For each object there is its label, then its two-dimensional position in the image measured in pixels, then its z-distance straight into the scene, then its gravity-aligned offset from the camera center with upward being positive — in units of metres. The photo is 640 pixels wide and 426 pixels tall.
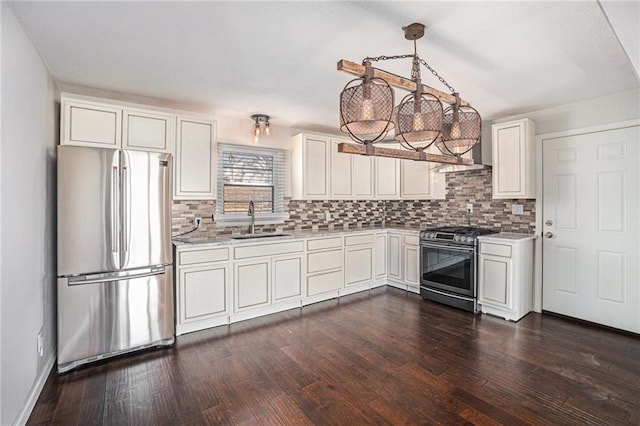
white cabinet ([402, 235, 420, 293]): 4.54 -0.72
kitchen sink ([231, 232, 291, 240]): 3.80 -0.30
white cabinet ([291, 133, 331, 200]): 4.28 +0.60
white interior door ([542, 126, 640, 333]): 3.22 -0.16
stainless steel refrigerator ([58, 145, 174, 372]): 2.54 -0.33
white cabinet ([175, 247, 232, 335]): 3.18 -0.78
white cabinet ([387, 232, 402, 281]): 4.78 -0.68
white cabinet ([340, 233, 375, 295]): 4.48 -0.71
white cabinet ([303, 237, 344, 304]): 4.11 -0.74
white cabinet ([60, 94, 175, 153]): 2.80 +0.79
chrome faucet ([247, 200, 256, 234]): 4.11 -0.06
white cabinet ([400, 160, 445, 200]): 4.64 +0.44
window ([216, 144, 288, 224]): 3.96 +0.37
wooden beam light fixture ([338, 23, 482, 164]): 1.71 +0.56
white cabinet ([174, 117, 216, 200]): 3.36 +0.55
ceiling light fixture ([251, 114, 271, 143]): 4.00 +1.09
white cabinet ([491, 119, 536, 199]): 3.70 +0.62
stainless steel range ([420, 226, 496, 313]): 3.81 -0.67
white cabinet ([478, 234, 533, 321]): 3.54 -0.73
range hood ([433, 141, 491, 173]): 3.97 +0.58
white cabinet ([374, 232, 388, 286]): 4.84 -0.71
